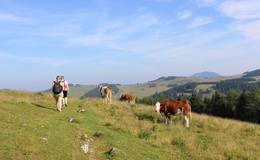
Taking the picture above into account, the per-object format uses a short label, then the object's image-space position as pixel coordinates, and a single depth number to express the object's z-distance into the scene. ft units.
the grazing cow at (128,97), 151.23
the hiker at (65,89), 94.20
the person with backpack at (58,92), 86.17
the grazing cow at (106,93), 125.85
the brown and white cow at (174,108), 90.79
